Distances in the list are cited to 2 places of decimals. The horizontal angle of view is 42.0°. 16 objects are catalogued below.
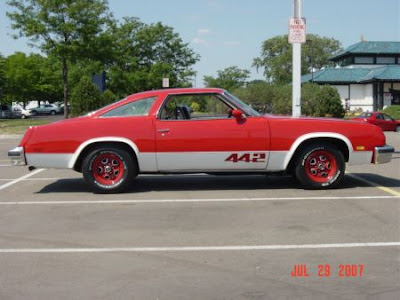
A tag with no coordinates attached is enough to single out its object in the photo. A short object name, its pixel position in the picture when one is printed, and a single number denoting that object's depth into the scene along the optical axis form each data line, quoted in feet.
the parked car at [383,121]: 94.52
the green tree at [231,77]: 284.00
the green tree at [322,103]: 105.09
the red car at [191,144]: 26.25
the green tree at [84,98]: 84.89
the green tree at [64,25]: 91.51
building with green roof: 162.71
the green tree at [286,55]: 285.02
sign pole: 44.29
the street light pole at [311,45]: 269.11
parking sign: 42.45
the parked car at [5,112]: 171.53
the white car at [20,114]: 178.89
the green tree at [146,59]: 140.15
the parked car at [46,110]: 205.74
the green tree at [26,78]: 196.85
